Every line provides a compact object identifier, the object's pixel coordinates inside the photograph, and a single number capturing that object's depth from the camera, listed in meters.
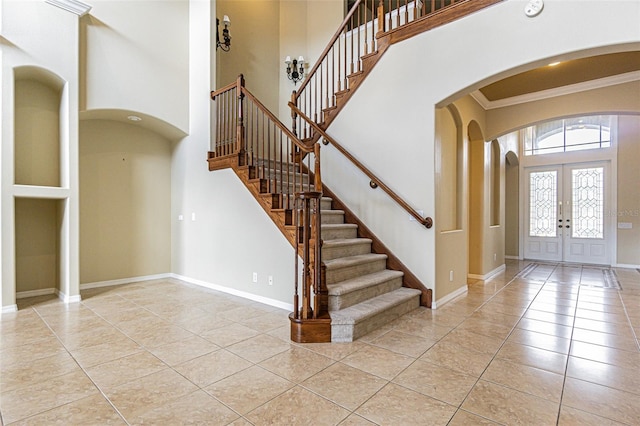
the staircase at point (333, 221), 2.97
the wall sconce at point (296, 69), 6.45
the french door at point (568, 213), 7.21
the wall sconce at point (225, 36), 5.40
